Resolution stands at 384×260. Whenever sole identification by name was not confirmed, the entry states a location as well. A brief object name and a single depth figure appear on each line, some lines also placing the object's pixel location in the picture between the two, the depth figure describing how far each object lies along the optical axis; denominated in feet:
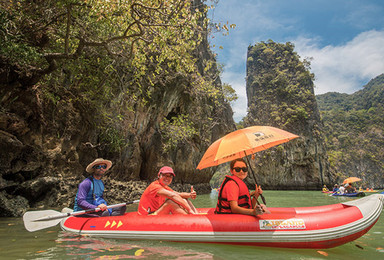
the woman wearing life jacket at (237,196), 11.05
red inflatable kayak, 9.95
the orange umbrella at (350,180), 45.51
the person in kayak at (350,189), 46.74
